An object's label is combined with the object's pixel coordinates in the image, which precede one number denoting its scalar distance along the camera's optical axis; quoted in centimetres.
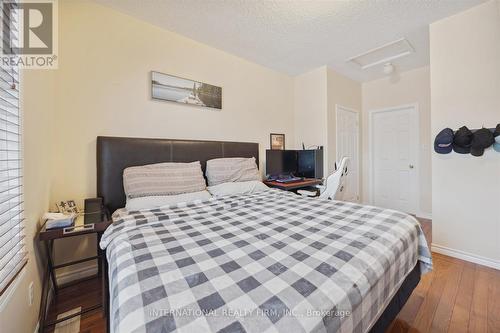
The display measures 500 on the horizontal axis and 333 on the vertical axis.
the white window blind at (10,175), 94
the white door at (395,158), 364
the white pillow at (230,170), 238
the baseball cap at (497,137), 192
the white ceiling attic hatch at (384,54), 276
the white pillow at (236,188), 220
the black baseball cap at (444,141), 215
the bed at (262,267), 59
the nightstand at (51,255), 132
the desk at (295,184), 280
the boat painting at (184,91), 229
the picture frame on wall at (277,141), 344
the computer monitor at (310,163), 324
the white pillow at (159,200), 167
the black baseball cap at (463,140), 204
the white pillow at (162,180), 180
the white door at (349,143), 363
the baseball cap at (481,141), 195
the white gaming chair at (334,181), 264
